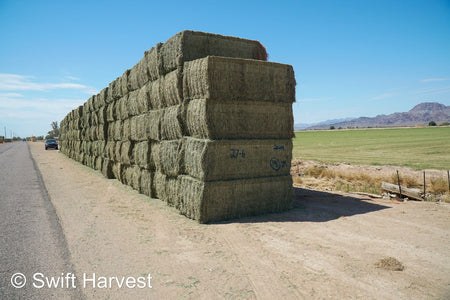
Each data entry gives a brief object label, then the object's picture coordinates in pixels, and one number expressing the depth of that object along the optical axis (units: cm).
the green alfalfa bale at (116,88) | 1442
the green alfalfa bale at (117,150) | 1387
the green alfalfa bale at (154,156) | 971
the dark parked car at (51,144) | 5304
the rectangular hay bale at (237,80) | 723
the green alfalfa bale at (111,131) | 1564
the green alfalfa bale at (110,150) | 1493
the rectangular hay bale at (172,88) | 840
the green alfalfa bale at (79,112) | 2519
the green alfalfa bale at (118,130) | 1406
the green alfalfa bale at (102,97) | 1701
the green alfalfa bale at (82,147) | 2319
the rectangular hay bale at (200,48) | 833
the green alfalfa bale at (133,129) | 1193
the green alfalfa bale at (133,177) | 1142
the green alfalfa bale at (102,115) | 1691
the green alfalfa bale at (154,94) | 972
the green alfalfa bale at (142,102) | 1083
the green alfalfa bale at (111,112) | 1533
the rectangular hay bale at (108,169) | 1562
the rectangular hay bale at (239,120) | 728
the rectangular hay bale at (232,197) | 722
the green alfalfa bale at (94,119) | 1892
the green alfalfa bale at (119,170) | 1362
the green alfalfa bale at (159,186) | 950
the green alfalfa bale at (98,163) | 1789
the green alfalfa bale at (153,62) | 966
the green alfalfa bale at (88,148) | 2095
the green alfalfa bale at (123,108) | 1329
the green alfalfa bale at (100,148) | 1720
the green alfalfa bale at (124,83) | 1344
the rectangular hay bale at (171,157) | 825
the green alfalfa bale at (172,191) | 851
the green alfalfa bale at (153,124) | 961
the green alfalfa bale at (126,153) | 1253
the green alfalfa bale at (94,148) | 1895
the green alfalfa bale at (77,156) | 2397
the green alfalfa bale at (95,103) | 1905
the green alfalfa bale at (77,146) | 2548
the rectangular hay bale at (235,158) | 720
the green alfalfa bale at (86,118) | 2175
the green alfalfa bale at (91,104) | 2042
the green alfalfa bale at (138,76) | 1114
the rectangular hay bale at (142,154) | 1059
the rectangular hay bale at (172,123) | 830
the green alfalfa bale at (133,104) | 1209
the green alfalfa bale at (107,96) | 1599
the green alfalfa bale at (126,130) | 1279
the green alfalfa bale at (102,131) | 1712
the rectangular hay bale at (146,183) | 1045
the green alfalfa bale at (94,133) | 1926
